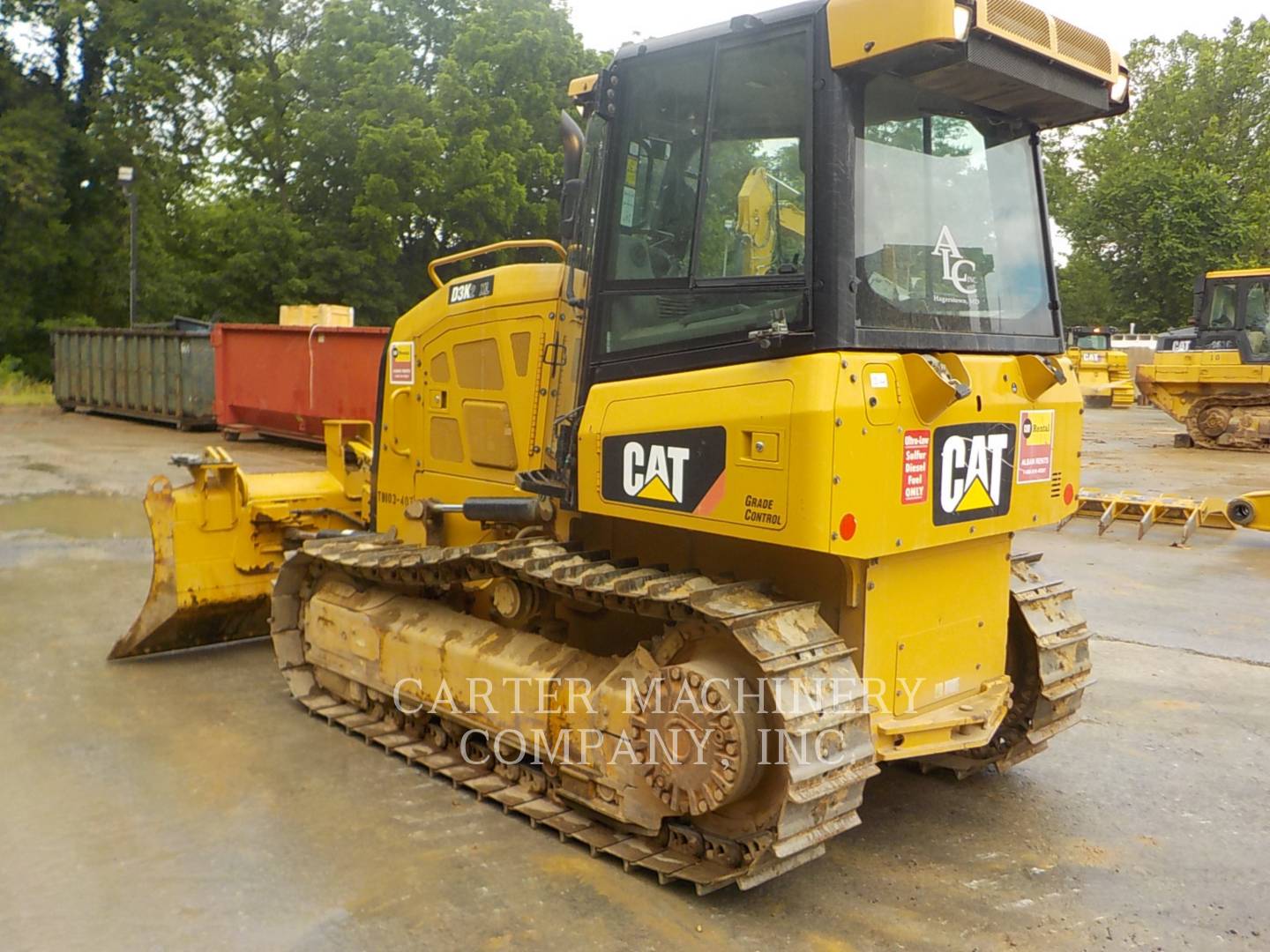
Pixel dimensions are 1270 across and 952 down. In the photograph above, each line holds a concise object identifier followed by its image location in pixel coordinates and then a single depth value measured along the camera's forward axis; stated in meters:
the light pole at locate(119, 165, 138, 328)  25.06
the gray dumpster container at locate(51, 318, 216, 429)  20.35
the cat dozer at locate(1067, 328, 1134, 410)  33.78
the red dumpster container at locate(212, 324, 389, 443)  16.69
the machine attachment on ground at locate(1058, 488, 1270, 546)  10.68
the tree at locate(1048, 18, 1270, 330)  42.88
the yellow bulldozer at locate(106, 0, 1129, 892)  3.61
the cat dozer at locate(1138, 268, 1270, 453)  20.42
